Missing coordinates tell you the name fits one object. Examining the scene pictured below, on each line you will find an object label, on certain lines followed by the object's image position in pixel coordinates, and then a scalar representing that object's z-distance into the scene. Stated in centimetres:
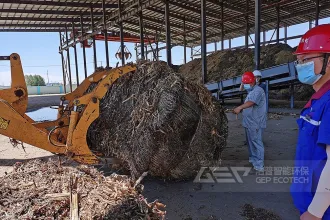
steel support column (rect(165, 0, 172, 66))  1253
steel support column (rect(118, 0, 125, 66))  1456
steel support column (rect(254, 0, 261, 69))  842
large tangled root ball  333
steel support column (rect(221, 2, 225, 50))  1557
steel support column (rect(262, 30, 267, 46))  2172
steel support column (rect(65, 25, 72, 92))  2114
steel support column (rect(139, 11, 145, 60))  1448
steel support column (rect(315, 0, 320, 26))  1385
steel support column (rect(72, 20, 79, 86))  1971
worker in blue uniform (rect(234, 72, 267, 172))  413
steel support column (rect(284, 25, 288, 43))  1924
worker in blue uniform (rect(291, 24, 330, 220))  130
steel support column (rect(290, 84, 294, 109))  966
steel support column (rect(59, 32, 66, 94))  2406
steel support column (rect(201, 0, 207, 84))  1056
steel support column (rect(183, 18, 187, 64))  2367
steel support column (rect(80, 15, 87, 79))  1755
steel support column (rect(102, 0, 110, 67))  1567
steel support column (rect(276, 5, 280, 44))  1518
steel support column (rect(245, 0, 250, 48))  1631
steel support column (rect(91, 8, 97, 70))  1646
